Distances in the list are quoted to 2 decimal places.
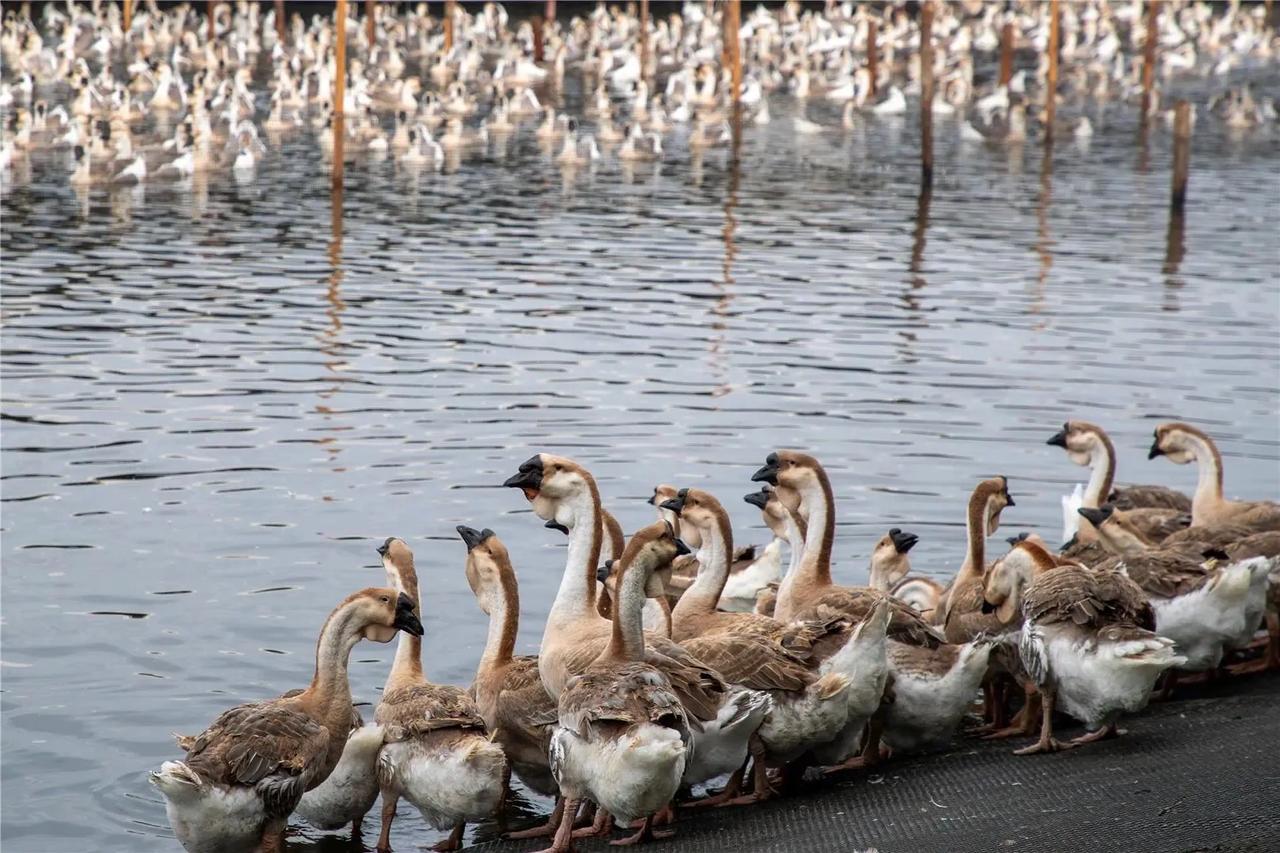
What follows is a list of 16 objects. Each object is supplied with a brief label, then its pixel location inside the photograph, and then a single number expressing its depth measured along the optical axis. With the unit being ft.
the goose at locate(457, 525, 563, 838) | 54.44
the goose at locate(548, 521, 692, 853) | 46.70
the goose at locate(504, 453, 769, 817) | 50.19
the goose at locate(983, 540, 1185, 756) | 54.24
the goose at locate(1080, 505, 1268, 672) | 59.57
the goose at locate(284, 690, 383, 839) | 52.19
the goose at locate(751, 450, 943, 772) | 56.70
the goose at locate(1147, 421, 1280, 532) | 72.64
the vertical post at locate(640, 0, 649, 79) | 346.13
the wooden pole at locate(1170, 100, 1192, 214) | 193.36
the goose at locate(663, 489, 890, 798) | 52.24
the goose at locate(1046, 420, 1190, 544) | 76.23
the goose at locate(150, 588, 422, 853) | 48.21
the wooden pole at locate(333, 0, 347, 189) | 181.78
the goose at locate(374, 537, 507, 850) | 50.88
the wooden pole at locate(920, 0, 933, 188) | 214.48
